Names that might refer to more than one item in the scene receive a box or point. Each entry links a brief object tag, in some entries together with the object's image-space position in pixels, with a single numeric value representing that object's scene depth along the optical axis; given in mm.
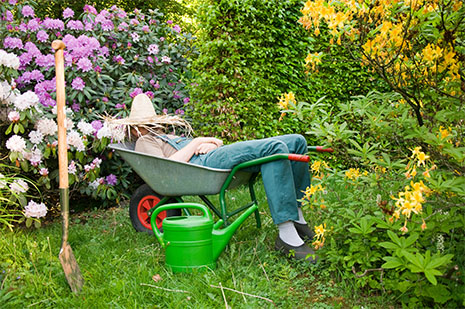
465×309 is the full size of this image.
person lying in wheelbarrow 2287
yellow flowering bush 1608
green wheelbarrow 2391
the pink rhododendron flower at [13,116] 2789
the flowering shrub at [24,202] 2668
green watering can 2139
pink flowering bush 2936
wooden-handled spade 2031
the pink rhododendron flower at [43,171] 2979
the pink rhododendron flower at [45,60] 3401
